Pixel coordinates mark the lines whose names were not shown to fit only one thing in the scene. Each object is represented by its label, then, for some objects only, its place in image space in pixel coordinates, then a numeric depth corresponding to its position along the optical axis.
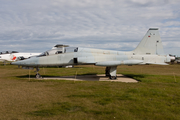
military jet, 15.54
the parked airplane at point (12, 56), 45.80
